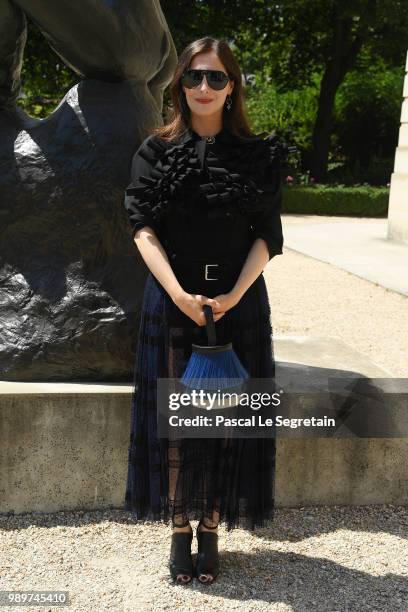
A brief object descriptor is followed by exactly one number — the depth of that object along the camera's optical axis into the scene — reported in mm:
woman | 2328
